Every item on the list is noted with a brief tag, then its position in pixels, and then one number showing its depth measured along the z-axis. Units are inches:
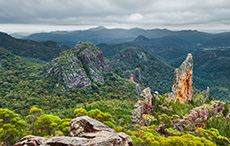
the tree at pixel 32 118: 1734.7
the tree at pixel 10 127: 1268.6
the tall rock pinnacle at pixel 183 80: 2551.7
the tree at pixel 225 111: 2217.0
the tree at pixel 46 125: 1431.1
